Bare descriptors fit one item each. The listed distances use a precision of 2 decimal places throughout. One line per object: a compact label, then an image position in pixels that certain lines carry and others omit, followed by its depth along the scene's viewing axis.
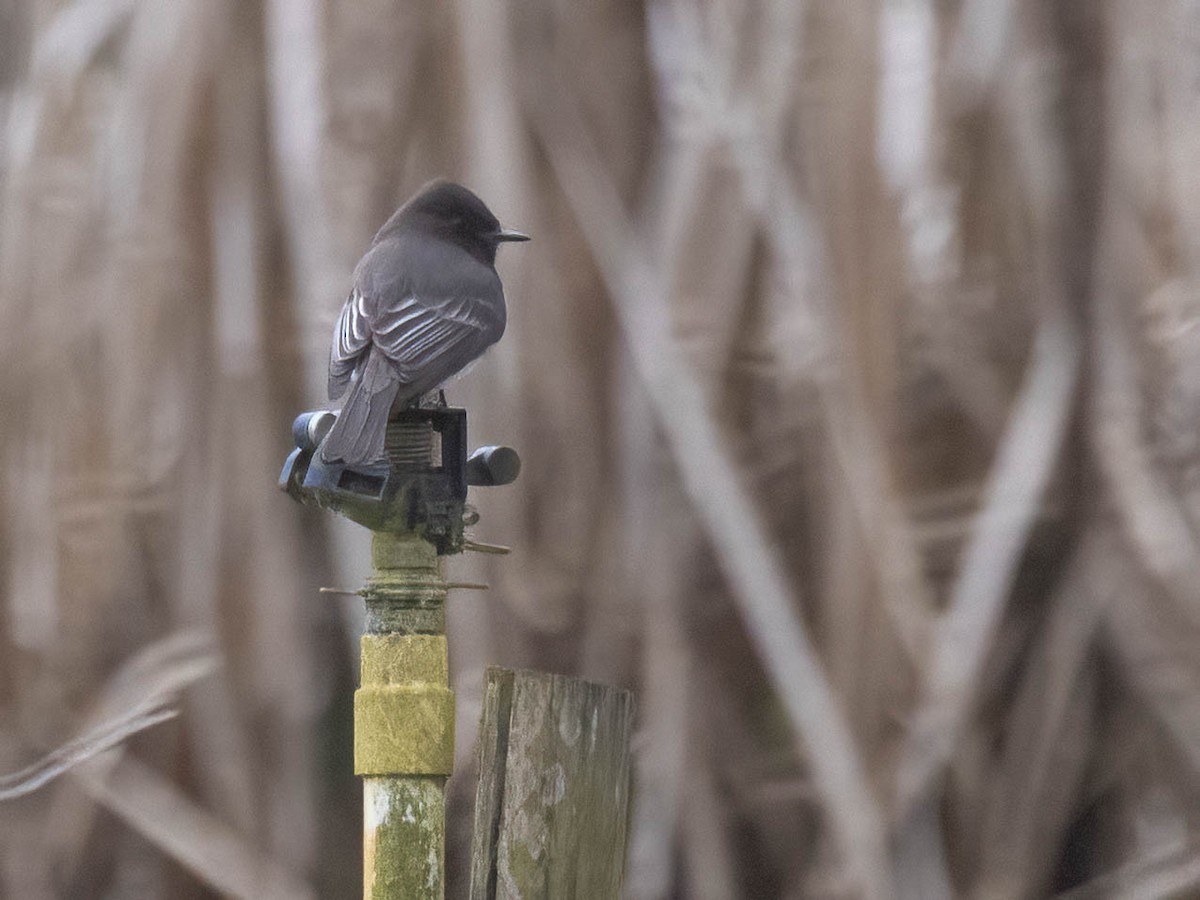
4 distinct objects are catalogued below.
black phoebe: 5.77
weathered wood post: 4.72
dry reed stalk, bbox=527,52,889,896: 9.21
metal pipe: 4.84
